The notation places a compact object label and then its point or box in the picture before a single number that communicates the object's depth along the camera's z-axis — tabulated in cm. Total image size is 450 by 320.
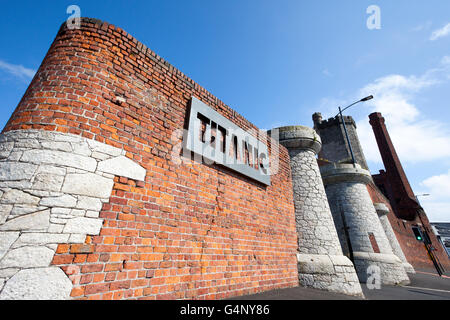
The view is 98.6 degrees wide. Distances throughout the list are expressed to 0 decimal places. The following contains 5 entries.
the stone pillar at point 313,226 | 473
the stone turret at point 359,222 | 785
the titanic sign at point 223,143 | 350
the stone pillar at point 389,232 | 1177
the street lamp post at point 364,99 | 965
